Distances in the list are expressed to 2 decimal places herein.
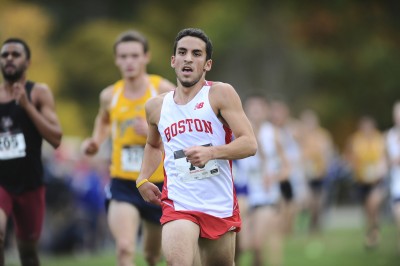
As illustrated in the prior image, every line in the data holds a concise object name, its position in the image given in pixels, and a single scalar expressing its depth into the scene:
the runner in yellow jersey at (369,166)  39.69
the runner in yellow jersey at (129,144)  19.14
